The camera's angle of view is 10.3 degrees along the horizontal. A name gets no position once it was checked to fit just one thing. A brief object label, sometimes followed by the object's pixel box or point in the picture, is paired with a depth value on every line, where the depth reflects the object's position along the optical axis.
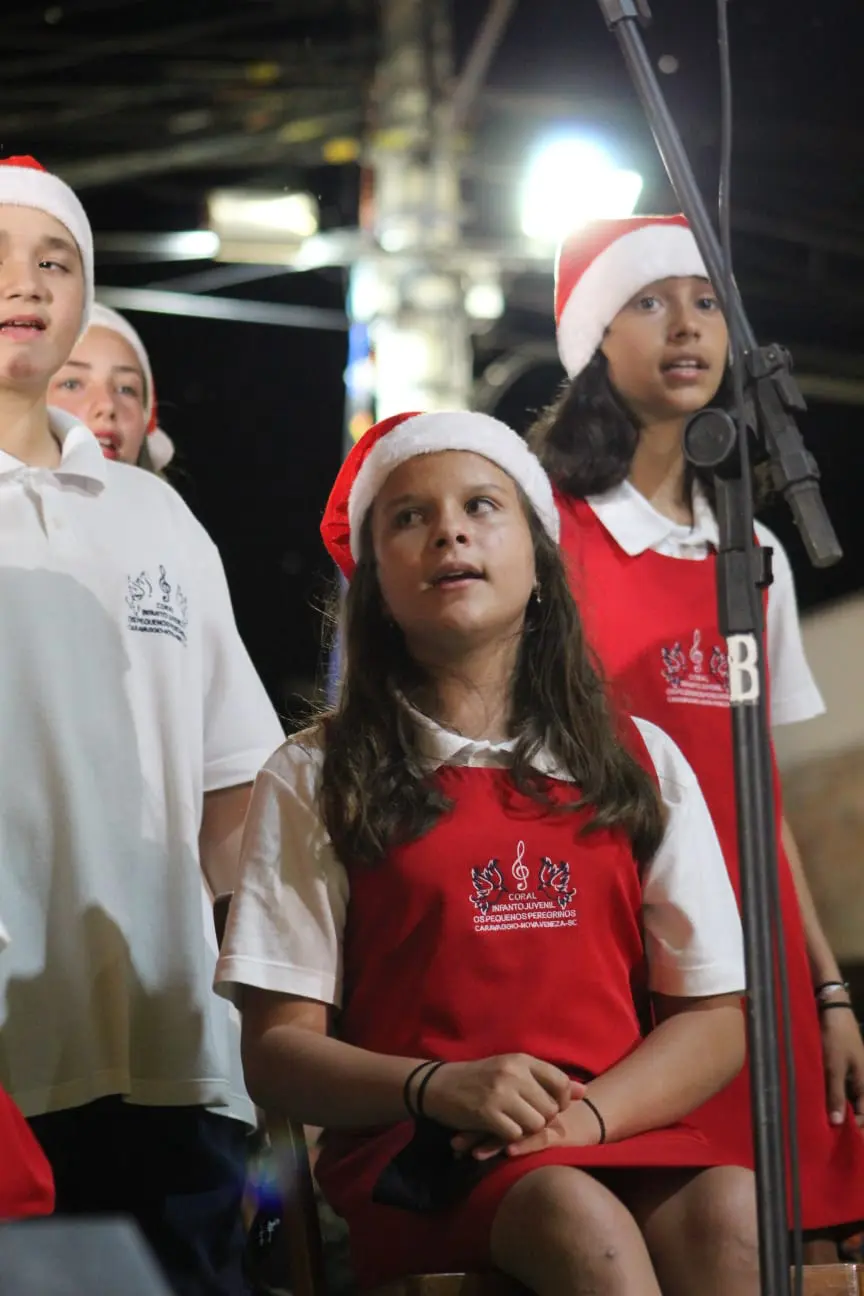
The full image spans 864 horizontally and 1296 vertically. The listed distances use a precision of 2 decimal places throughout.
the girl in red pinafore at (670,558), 4.22
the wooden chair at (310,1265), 3.74
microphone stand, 3.66
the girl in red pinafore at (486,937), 3.76
